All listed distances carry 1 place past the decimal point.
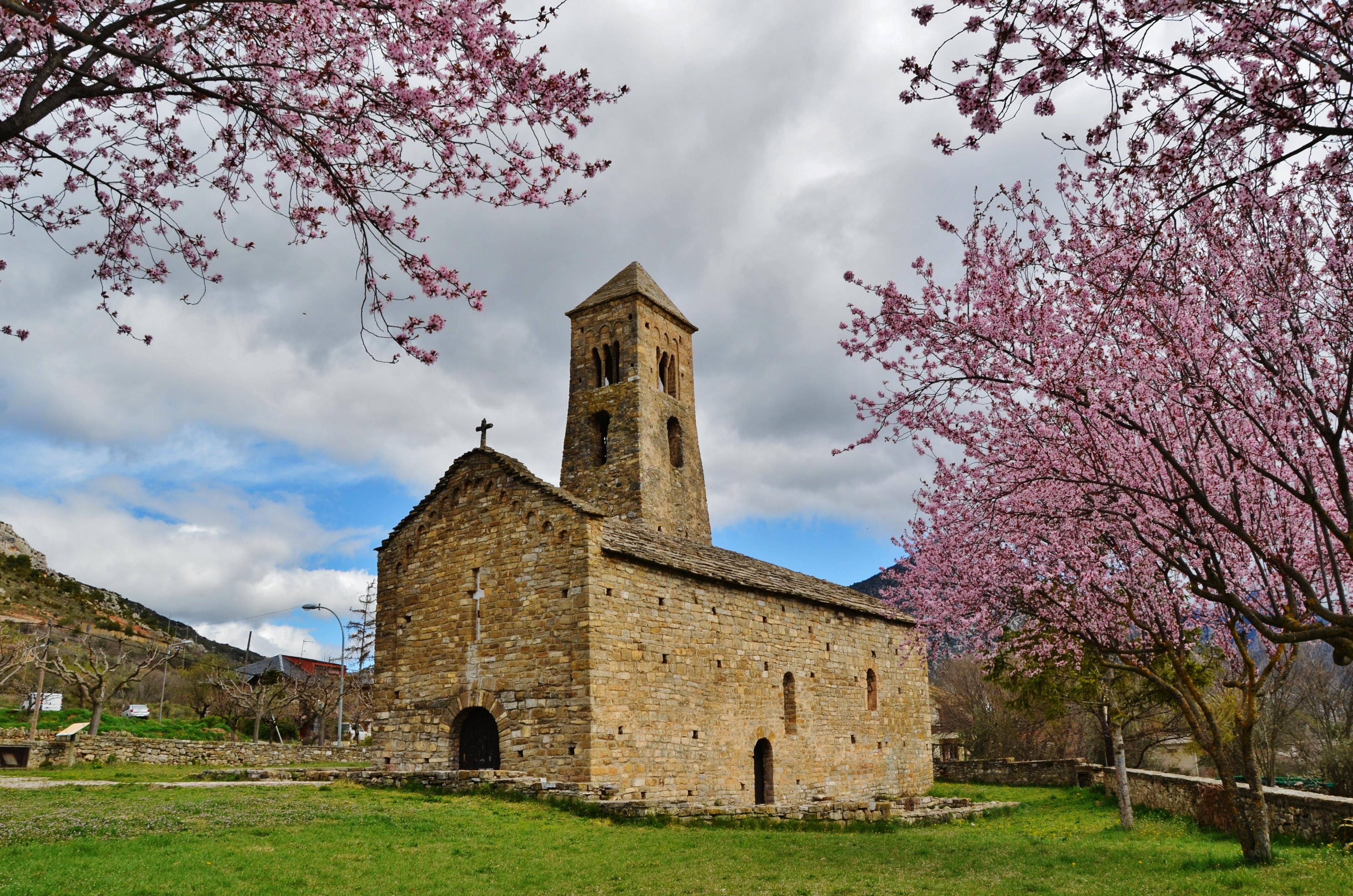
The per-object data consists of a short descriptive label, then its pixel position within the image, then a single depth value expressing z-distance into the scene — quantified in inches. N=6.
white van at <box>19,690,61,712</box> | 1636.3
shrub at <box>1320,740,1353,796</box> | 1021.8
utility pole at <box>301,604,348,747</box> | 1375.5
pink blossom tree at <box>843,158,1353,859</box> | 262.1
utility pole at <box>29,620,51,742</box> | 1050.7
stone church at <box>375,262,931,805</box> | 641.6
